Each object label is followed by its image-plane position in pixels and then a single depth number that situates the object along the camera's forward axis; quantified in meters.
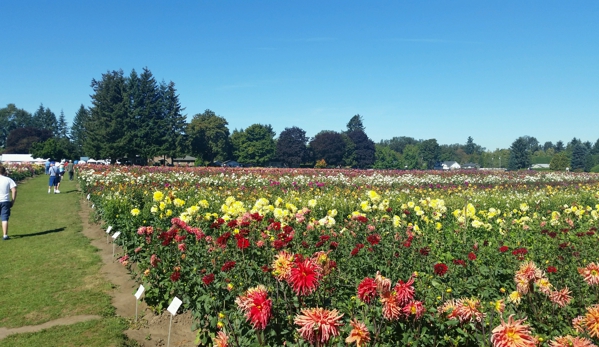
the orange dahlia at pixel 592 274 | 2.44
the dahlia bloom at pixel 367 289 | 2.07
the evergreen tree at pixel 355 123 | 119.12
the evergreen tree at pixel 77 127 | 108.75
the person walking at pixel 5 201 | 8.88
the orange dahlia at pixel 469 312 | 2.25
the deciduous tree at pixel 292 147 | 74.12
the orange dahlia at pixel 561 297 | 2.49
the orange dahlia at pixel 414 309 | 2.12
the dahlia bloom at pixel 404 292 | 2.09
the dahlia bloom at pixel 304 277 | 2.05
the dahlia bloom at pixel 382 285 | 2.07
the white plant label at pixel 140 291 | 4.32
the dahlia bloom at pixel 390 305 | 2.02
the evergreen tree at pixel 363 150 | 78.62
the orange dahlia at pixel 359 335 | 1.87
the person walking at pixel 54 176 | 19.25
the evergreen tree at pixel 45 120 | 120.94
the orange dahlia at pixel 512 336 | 1.65
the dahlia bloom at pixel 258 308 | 1.97
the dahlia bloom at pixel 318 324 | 1.76
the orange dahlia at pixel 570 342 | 1.68
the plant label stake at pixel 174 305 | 3.55
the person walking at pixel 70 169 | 27.28
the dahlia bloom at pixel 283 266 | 2.31
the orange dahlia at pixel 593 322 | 1.81
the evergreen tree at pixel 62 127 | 125.25
